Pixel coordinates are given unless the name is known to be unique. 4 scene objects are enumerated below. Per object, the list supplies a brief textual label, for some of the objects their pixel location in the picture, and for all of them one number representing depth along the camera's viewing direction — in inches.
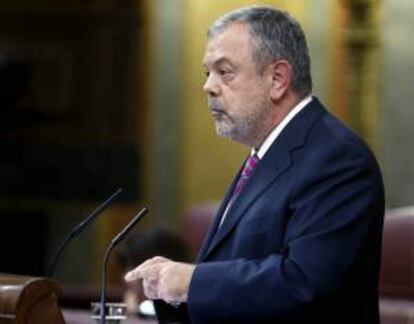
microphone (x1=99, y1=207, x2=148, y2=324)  184.2
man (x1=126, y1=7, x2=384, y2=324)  174.2
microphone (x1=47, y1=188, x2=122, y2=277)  195.2
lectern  183.6
